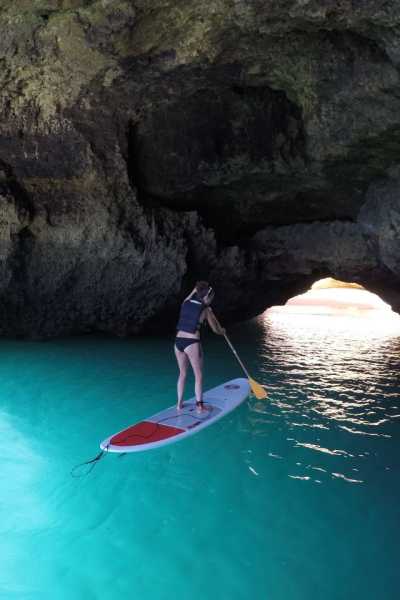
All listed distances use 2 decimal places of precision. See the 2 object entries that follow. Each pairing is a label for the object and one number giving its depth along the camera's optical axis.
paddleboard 5.56
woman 6.46
